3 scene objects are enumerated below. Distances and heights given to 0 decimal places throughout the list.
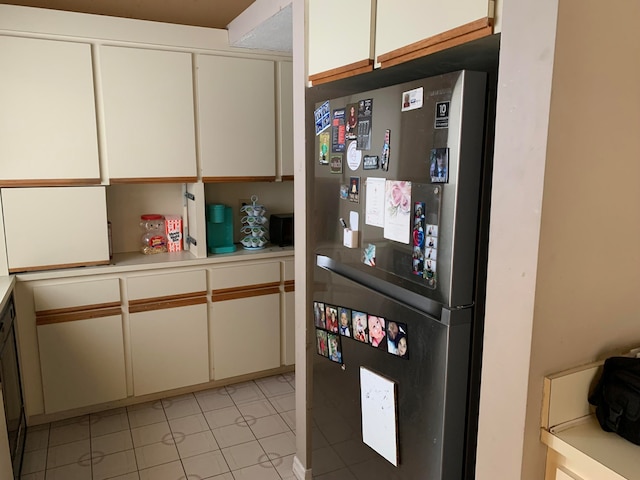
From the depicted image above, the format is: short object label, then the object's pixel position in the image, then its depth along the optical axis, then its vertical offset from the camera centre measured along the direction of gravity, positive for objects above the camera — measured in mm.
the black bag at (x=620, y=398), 1060 -508
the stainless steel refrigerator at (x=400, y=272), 1267 -322
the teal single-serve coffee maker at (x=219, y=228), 3131 -418
